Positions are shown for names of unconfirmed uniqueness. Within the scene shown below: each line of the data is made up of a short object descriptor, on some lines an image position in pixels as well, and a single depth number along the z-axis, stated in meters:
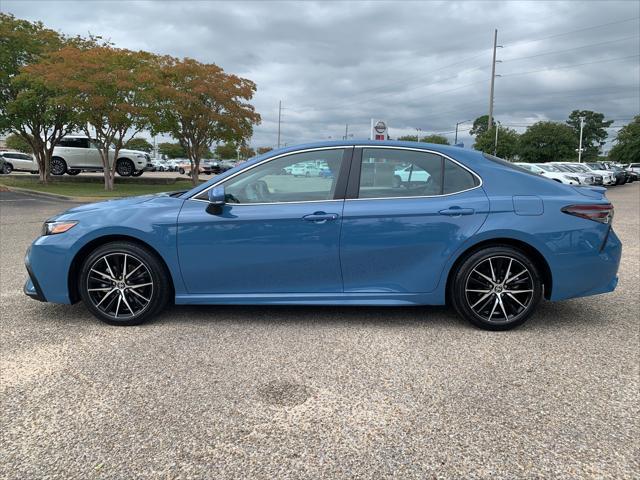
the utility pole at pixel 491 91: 49.75
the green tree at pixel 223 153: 93.26
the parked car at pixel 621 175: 34.32
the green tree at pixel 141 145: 90.16
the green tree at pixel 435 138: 93.00
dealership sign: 13.26
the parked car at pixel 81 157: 25.52
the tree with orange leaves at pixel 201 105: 22.03
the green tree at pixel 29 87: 19.45
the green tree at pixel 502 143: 59.44
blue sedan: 3.79
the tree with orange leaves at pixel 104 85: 18.28
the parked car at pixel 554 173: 25.34
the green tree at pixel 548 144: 73.12
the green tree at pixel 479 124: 130.45
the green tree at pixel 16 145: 61.84
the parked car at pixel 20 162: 32.41
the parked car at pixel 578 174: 26.03
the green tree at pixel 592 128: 107.50
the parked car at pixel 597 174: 28.88
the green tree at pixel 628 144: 72.56
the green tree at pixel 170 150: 112.74
